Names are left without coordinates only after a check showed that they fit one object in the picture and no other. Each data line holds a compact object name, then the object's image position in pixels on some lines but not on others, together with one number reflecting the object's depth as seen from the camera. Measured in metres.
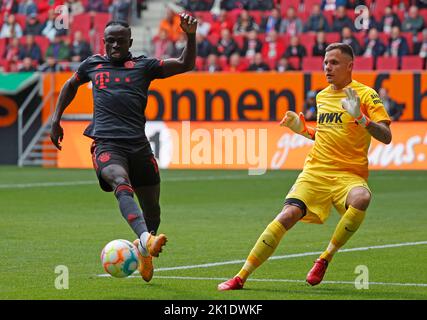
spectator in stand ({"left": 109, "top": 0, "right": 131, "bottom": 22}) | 33.12
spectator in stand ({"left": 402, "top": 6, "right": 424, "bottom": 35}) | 28.77
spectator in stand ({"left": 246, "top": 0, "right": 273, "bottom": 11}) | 31.02
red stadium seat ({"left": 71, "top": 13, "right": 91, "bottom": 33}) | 32.97
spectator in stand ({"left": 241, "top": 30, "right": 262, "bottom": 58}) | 29.84
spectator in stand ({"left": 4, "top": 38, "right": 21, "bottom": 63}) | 32.62
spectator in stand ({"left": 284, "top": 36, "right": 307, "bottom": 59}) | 28.94
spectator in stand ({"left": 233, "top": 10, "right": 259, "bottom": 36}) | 30.58
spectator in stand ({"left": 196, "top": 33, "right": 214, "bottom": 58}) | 30.22
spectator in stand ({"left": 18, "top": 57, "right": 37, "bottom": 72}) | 31.12
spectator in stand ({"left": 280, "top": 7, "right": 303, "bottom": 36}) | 30.02
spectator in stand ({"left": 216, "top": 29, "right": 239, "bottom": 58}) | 30.02
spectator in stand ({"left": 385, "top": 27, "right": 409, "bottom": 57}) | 28.17
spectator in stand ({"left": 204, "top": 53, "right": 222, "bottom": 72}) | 29.48
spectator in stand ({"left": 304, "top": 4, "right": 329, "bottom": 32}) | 29.44
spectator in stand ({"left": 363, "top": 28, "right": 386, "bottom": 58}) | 28.27
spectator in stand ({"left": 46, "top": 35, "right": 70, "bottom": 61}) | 31.12
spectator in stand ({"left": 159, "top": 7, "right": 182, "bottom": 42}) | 31.27
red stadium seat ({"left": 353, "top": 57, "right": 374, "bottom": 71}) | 28.19
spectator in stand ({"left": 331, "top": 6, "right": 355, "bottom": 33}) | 29.02
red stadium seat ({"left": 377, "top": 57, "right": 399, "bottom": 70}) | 28.12
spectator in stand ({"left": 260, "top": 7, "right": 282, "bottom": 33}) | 30.33
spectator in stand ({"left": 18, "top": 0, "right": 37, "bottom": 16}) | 34.22
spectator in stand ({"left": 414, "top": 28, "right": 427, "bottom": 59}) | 27.88
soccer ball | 9.15
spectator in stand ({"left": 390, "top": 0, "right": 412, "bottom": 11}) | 29.65
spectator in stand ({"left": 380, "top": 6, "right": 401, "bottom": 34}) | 28.86
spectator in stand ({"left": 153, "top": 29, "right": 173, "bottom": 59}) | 30.42
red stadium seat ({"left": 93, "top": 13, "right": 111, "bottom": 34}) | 32.84
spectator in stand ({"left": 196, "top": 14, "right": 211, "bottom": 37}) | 31.38
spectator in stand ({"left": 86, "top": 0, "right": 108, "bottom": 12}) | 33.62
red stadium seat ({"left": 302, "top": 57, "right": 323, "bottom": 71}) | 28.62
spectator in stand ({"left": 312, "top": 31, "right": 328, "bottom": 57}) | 28.55
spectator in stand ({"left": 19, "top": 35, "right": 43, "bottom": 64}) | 32.03
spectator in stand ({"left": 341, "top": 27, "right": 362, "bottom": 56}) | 28.05
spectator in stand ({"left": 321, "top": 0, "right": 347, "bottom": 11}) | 29.83
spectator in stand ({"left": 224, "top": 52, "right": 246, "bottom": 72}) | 29.30
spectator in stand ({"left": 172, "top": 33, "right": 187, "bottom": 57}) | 30.28
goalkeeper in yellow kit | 9.46
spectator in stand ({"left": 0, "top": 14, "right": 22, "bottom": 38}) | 33.69
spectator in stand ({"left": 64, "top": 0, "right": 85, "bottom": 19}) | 33.69
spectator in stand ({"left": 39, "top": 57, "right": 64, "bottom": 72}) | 30.66
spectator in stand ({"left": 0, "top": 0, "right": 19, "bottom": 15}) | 34.88
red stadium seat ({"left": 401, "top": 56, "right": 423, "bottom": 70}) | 27.94
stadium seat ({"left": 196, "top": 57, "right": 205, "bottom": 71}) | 30.05
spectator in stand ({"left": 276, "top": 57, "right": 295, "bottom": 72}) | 28.53
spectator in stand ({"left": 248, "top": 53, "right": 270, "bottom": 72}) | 28.92
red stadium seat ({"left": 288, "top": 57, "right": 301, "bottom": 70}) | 28.80
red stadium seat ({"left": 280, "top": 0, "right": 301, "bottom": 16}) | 30.89
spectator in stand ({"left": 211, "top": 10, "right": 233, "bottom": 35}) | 31.15
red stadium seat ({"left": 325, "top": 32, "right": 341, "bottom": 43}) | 28.87
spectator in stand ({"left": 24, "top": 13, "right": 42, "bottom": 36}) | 33.47
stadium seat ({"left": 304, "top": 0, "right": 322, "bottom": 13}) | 30.82
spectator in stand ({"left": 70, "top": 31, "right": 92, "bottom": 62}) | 30.75
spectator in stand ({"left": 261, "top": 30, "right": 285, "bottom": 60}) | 29.69
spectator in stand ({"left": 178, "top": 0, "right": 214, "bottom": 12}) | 32.22
